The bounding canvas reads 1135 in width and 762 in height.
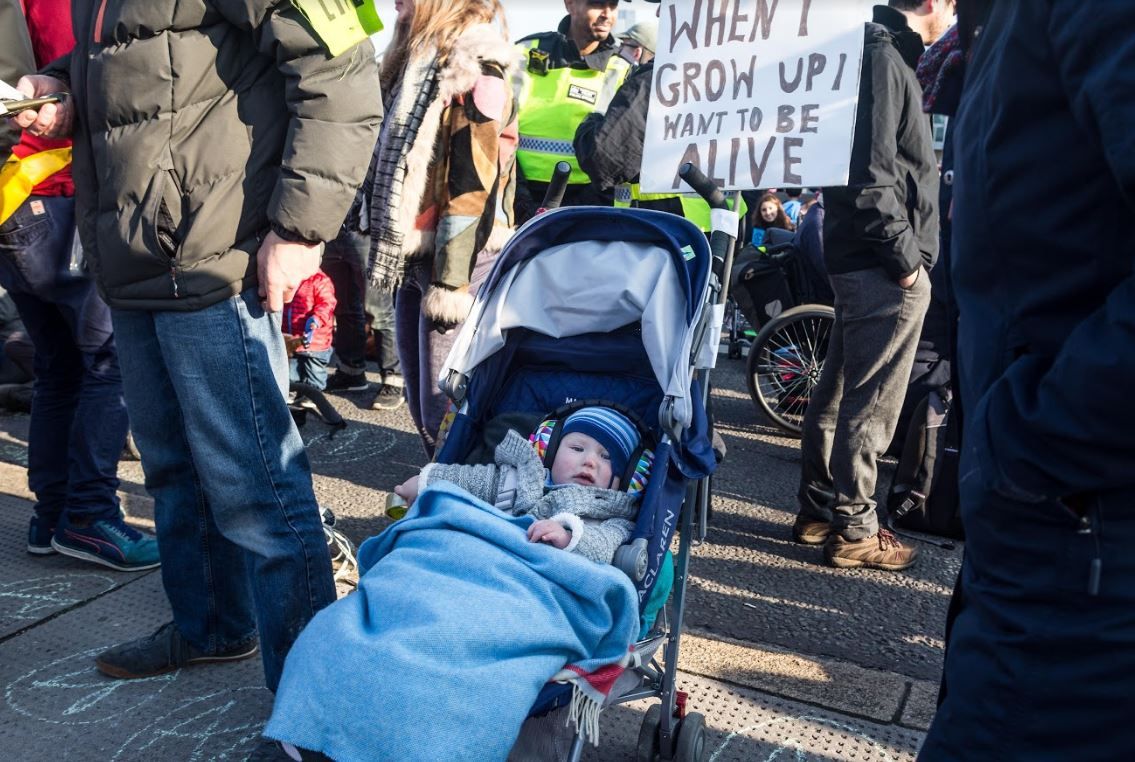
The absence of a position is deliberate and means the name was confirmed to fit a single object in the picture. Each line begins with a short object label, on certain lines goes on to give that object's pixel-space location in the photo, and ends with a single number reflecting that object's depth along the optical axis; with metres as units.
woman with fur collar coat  3.47
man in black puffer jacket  2.38
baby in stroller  2.41
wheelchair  6.02
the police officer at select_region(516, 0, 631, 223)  4.88
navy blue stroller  2.43
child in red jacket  5.64
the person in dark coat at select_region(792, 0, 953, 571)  3.65
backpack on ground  4.11
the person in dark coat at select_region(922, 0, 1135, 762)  1.34
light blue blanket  1.78
